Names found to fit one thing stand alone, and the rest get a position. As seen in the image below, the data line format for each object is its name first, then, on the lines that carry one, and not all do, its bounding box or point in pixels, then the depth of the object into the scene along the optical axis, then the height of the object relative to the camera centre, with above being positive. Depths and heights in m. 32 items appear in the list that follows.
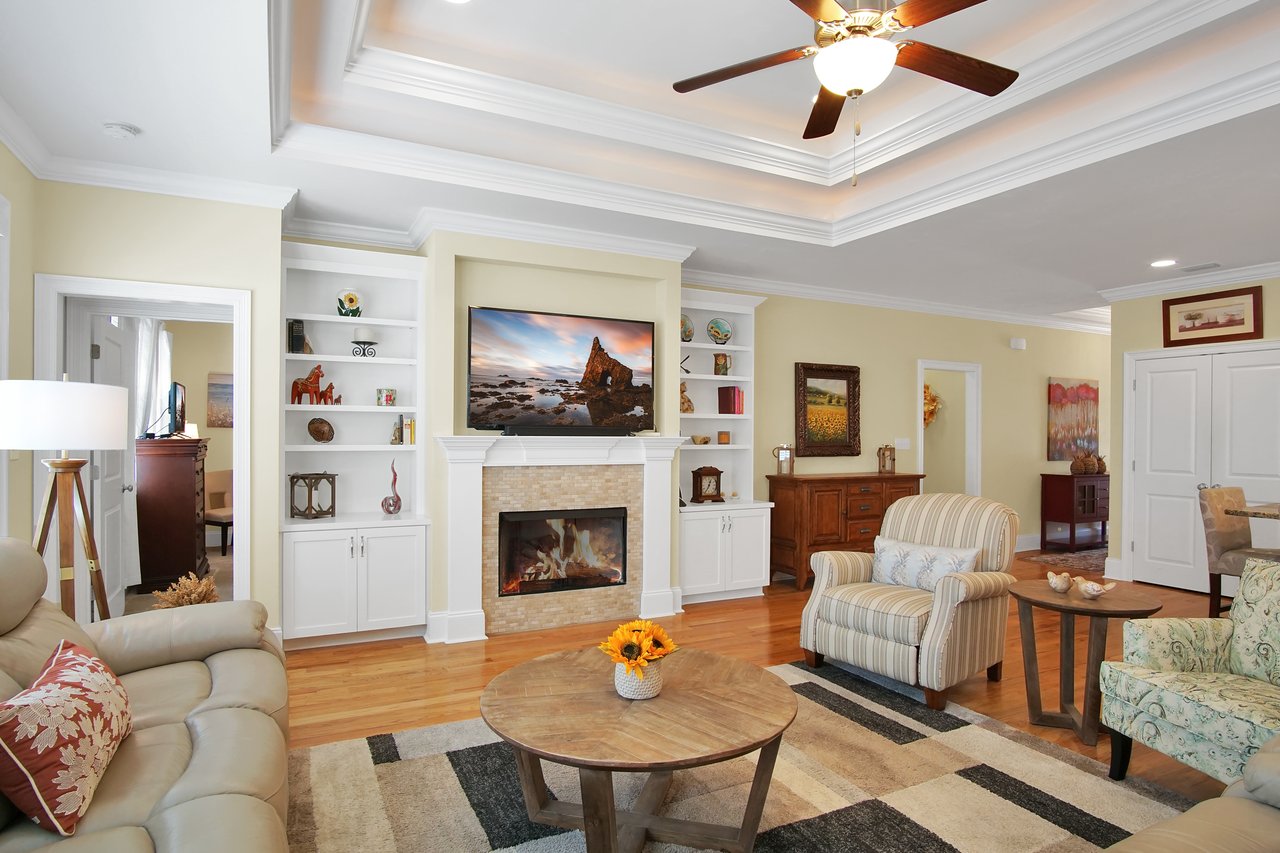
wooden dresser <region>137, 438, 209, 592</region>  5.14 -0.58
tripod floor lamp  2.50 -0.01
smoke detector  3.17 +1.33
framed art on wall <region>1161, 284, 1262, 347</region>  5.67 +0.91
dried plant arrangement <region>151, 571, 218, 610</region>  3.27 -0.75
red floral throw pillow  1.48 -0.69
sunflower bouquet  2.29 -0.70
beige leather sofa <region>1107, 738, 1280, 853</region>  1.56 -0.90
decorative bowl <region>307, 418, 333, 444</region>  4.58 -0.01
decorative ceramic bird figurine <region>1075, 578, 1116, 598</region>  3.07 -0.69
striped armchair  3.37 -0.89
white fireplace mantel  4.40 -0.43
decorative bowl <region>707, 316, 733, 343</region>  5.86 +0.80
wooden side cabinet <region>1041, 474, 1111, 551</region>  7.70 -0.82
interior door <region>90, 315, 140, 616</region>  4.21 -0.38
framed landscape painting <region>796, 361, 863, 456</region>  6.45 +0.17
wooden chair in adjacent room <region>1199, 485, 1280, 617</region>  4.82 -0.77
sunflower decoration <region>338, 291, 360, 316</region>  4.56 +0.80
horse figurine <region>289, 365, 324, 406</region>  4.50 +0.24
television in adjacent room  5.54 +0.15
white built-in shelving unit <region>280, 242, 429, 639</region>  4.21 -0.13
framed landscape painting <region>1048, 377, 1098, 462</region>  8.18 +0.12
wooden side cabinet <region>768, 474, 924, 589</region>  5.90 -0.72
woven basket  2.31 -0.83
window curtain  5.18 +0.35
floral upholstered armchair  2.25 -0.87
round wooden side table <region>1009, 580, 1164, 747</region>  2.98 -0.91
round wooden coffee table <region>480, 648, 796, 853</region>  1.97 -0.88
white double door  5.60 -0.16
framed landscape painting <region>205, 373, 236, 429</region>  6.46 +0.26
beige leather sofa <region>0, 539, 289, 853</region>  1.49 -0.83
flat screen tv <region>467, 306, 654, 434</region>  4.57 +0.37
